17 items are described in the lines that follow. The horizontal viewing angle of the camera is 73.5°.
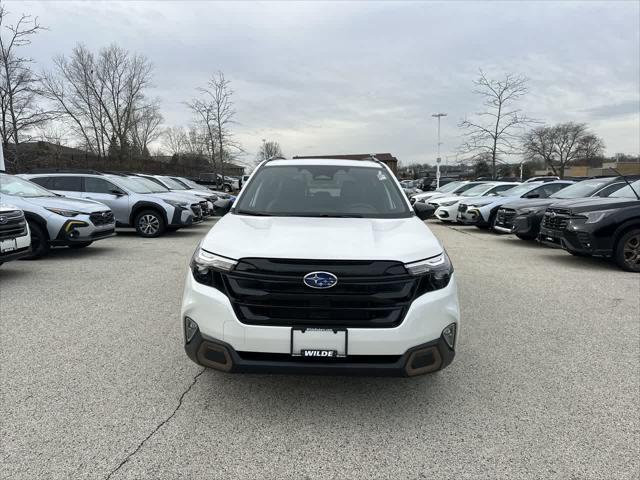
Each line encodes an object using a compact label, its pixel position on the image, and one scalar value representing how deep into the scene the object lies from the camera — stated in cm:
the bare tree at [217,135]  2650
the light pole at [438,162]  3696
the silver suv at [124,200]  1112
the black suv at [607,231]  739
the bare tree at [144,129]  4901
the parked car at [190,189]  1448
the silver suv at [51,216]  782
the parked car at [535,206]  900
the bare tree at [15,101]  1891
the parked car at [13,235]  589
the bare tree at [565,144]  7769
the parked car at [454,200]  1541
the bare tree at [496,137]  2486
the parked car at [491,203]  1327
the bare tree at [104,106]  4303
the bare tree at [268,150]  5407
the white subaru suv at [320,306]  257
